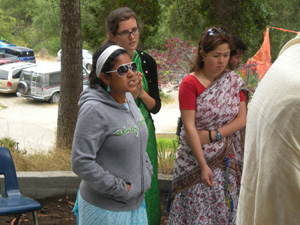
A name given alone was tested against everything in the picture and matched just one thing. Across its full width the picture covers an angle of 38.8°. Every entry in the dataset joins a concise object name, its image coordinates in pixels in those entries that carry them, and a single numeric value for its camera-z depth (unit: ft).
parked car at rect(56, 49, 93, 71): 100.89
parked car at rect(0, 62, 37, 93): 85.81
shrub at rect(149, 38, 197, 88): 38.58
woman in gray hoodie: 7.48
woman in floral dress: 10.01
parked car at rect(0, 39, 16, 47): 117.99
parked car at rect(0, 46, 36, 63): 109.29
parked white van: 78.84
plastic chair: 10.59
